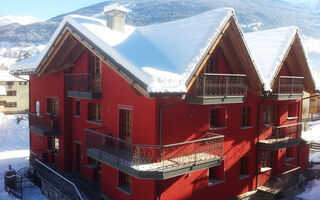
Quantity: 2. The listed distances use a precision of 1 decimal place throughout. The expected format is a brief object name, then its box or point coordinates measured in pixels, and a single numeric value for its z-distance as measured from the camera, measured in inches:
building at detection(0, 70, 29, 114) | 1780.6
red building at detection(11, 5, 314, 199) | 445.4
